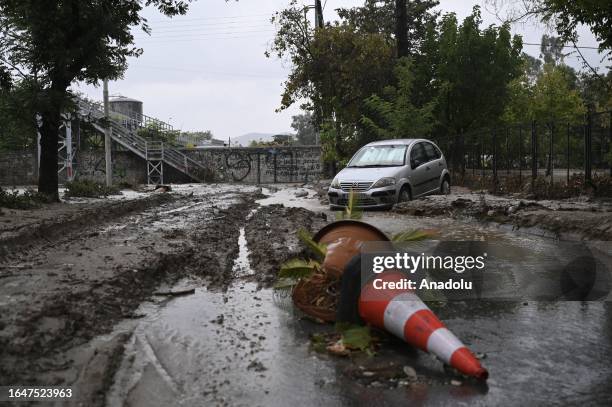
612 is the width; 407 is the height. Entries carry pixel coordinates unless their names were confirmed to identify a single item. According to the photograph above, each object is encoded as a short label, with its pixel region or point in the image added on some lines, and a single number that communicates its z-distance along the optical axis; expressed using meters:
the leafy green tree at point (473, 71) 22.83
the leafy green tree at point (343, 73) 26.58
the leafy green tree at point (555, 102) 39.66
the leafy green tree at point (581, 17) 11.24
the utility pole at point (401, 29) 22.47
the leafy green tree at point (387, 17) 35.00
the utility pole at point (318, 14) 32.75
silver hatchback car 13.58
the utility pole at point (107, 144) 27.80
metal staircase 40.88
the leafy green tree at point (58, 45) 15.23
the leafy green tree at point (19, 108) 15.55
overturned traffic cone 3.37
